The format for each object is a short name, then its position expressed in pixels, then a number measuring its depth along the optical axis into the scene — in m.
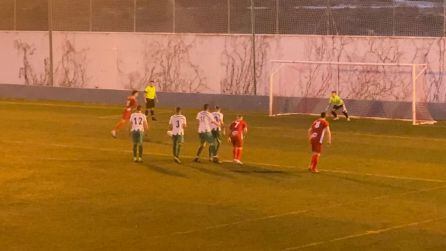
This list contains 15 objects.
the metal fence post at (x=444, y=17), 47.59
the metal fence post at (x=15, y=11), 63.91
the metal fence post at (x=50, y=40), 61.66
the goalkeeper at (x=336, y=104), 45.81
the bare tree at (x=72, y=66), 61.06
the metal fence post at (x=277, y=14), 53.44
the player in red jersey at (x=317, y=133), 28.16
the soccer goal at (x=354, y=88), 47.19
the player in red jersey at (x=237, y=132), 29.88
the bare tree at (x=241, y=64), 54.03
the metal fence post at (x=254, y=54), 54.12
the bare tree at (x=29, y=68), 62.07
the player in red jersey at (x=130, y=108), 37.44
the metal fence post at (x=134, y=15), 58.97
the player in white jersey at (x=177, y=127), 30.19
